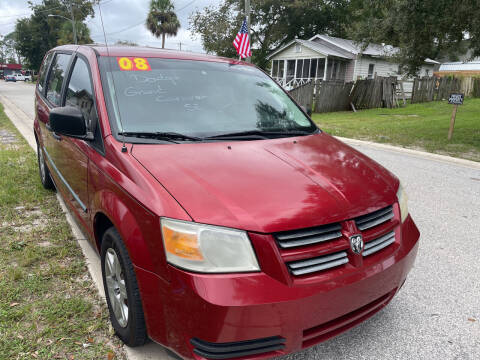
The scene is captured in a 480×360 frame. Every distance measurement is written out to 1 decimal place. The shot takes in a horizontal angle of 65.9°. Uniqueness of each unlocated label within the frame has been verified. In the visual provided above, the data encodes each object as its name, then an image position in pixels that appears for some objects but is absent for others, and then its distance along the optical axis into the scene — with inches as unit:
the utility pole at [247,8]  605.1
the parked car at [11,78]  2237.9
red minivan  65.1
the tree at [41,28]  2160.4
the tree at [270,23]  1405.0
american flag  586.4
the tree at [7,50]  4631.2
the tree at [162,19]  1696.6
